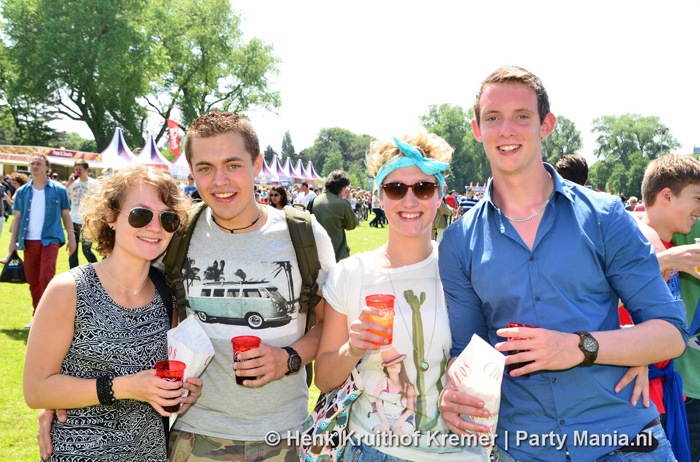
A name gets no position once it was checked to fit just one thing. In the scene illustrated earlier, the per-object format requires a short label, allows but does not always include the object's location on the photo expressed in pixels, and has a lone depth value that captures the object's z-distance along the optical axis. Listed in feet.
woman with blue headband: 7.07
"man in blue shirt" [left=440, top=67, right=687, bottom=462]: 6.37
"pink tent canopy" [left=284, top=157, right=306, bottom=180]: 133.96
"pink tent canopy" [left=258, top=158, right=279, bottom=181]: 116.57
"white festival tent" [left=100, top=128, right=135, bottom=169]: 65.05
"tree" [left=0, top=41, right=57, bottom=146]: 116.16
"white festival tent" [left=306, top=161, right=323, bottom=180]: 151.84
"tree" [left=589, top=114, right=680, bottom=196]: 240.94
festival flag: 72.38
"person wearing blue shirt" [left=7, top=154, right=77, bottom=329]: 23.68
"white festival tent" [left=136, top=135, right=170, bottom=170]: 69.56
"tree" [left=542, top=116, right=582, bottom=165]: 324.60
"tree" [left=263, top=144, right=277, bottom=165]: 335.88
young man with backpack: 8.06
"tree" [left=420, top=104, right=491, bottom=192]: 281.54
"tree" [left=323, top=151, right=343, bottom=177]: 350.31
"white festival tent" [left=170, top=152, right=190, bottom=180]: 68.39
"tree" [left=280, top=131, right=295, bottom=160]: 396.78
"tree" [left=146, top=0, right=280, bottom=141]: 131.13
